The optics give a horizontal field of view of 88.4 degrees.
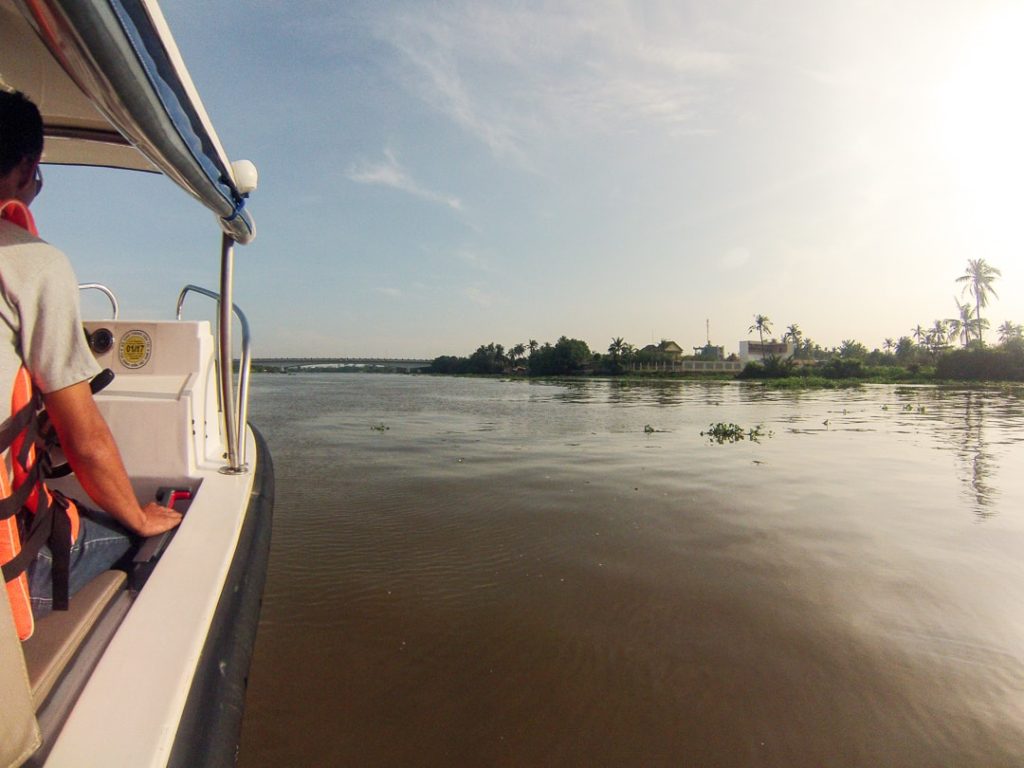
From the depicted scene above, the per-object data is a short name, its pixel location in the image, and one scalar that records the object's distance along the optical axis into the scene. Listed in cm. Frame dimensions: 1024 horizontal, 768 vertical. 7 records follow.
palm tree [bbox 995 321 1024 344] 5901
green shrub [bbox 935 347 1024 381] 3819
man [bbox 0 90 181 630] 124
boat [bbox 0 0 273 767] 113
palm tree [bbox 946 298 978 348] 5578
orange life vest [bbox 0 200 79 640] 123
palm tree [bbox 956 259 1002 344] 5453
